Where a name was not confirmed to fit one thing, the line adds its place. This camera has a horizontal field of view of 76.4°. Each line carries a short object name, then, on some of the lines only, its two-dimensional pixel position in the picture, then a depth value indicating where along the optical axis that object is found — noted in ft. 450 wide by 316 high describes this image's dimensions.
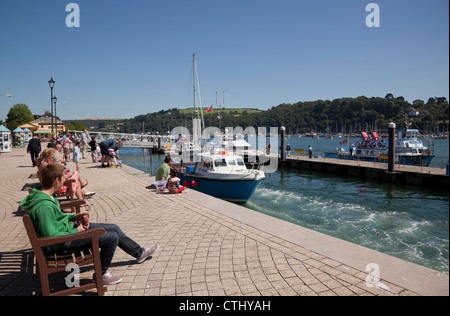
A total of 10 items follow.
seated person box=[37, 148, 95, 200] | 20.75
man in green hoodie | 10.64
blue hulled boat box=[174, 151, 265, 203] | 51.52
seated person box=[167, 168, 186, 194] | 33.09
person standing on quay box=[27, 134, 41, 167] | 52.85
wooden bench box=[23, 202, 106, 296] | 10.24
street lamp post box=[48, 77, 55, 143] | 82.11
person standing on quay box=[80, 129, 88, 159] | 78.95
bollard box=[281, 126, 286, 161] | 120.65
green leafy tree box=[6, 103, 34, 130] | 296.71
